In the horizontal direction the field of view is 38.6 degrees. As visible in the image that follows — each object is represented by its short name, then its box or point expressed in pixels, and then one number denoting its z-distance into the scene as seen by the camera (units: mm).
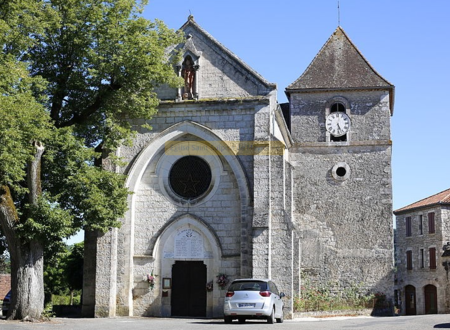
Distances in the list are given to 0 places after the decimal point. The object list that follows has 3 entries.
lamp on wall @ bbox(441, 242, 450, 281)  44766
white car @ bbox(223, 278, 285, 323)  19516
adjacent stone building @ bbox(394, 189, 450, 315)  47969
